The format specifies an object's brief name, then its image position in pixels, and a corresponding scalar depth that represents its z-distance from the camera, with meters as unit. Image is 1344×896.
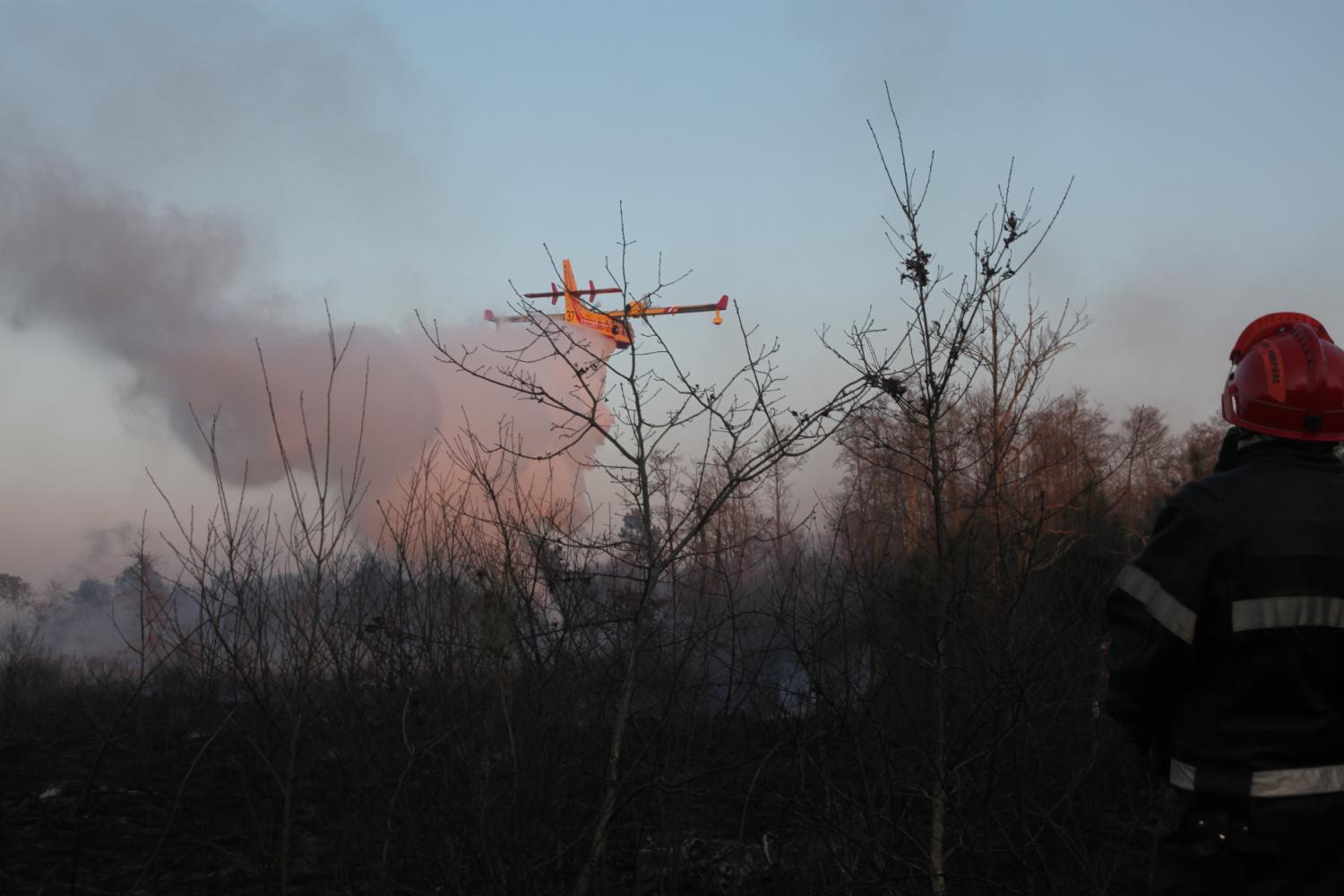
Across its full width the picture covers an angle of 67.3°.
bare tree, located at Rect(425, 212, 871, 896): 4.53
